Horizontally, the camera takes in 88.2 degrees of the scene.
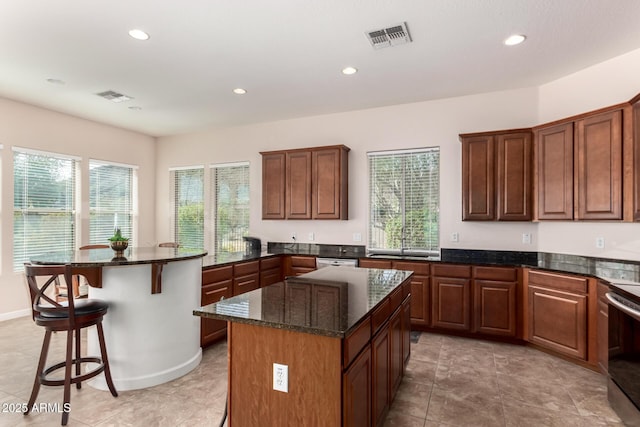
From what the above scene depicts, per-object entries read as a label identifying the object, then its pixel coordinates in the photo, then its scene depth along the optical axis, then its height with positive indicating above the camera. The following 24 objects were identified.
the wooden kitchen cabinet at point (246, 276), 3.94 -0.77
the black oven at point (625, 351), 2.09 -0.90
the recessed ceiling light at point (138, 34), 2.78 +1.54
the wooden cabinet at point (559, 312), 3.07 -0.94
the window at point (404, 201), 4.52 +0.20
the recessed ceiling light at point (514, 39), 2.86 +1.56
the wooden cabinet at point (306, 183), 4.70 +0.47
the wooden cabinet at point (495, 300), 3.64 -0.95
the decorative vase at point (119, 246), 2.85 -0.28
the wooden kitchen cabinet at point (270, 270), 4.43 -0.77
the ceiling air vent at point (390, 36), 2.76 +1.55
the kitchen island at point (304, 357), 1.47 -0.68
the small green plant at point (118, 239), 2.88 -0.22
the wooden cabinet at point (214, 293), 3.45 -0.86
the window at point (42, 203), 4.60 +0.16
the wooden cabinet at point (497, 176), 3.75 +0.47
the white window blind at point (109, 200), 5.55 +0.25
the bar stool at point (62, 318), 2.21 -0.73
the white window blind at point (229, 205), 5.77 +0.17
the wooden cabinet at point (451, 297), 3.81 -0.95
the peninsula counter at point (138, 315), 2.67 -0.83
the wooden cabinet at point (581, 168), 3.02 +0.48
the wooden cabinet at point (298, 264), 4.66 -0.71
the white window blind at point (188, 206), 6.15 +0.16
